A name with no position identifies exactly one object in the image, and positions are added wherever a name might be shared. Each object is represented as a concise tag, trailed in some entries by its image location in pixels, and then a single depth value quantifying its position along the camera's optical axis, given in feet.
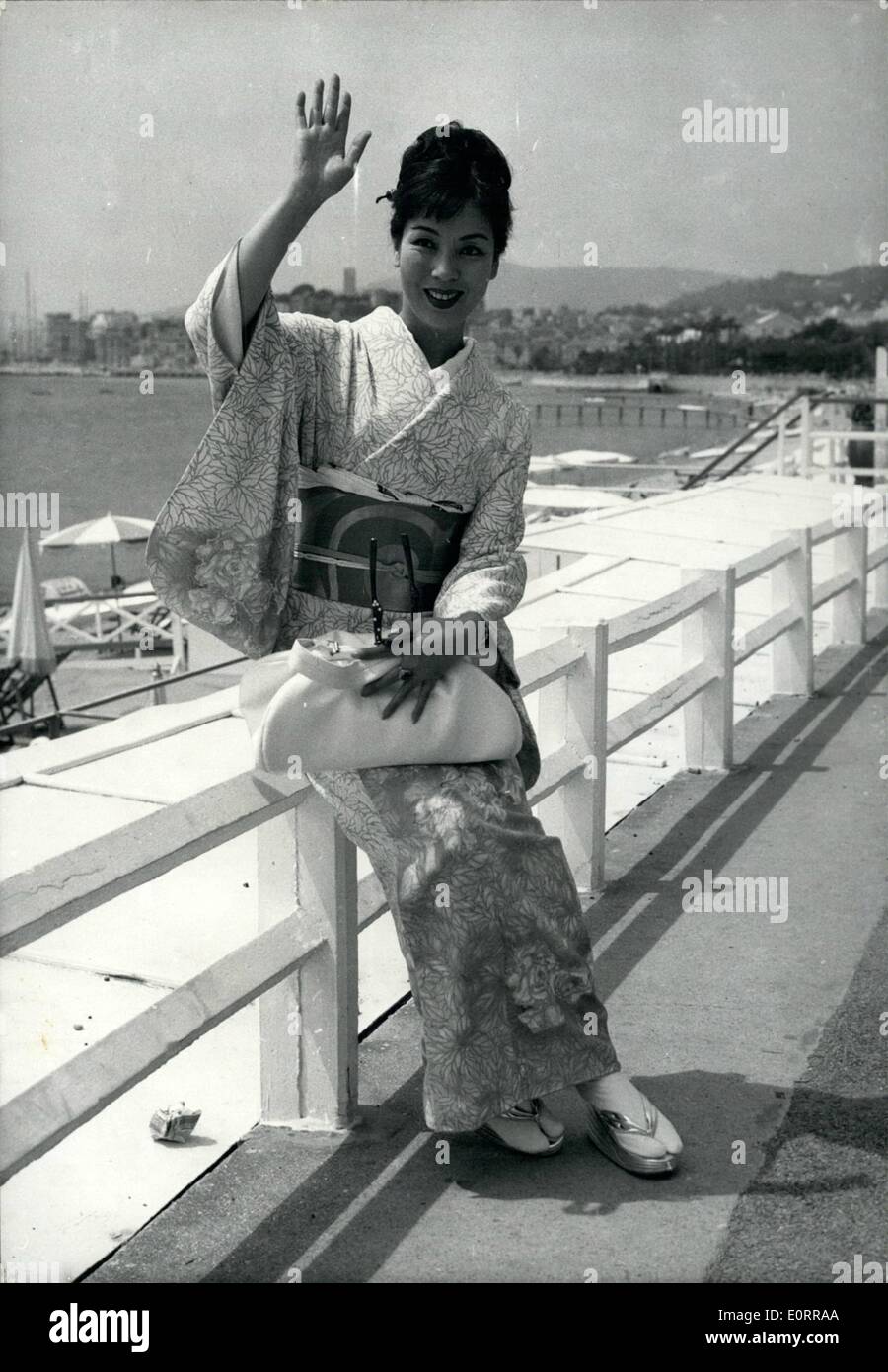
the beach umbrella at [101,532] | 87.25
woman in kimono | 8.64
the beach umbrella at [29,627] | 56.65
